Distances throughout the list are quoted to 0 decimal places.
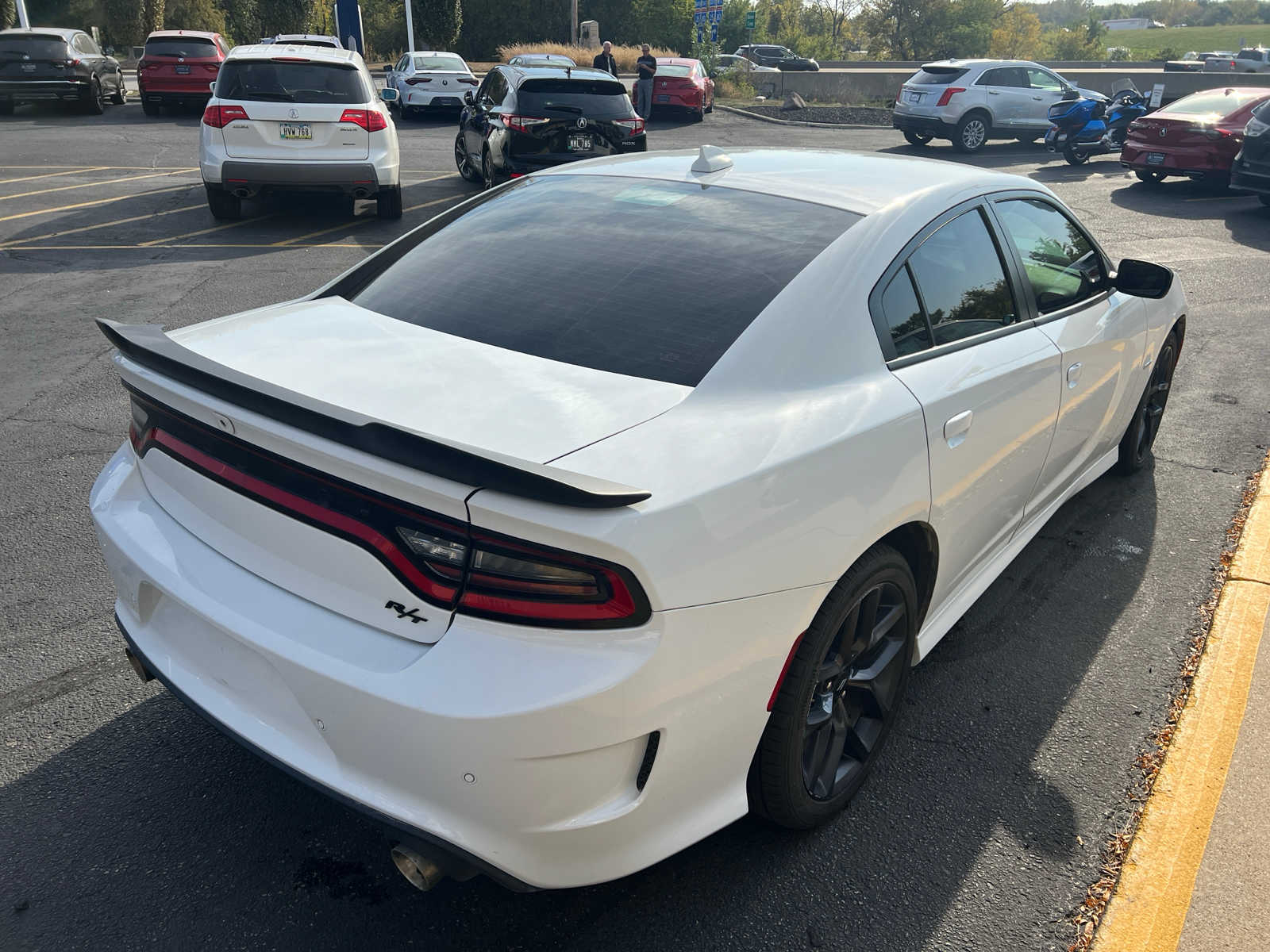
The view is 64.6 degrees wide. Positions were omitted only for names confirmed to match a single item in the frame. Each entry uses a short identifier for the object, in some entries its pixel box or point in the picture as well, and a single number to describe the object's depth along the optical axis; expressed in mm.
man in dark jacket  20766
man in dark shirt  21609
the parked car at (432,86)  22109
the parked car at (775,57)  47375
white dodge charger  1900
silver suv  19234
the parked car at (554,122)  11289
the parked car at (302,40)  20281
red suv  20484
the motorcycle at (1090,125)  16906
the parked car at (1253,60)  42312
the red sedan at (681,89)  23125
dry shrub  34781
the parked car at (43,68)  20250
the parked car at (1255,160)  12484
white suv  9938
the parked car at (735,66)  33781
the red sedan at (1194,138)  13875
